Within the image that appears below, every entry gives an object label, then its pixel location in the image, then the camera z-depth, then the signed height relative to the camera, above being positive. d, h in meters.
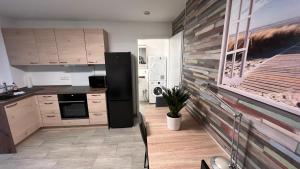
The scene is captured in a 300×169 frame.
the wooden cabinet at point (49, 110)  3.01 -1.05
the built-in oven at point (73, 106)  3.03 -0.97
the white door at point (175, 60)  2.56 +0.00
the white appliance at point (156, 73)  4.52 -0.42
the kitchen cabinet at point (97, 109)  3.08 -1.05
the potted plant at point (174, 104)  1.43 -0.45
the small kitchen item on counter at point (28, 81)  3.34 -0.45
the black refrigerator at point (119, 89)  3.03 -0.63
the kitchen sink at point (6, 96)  2.53 -0.63
